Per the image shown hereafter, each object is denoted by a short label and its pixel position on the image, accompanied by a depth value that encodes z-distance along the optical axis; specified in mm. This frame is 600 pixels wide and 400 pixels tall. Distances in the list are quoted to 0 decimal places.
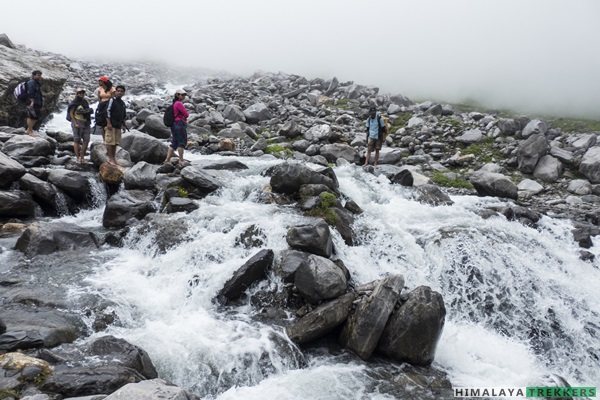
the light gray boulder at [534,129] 27609
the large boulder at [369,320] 9352
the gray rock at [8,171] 13930
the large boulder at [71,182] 15148
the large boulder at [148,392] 5484
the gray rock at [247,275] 10891
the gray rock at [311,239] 11688
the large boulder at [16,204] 13491
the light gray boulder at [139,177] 15867
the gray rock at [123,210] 14273
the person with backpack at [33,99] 18469
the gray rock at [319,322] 9594
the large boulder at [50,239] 11867
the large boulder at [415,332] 9305
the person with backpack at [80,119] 17141
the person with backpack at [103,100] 15750
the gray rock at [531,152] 24109
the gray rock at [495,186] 19781
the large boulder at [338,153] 23609
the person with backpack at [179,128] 17188
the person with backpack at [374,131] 21688
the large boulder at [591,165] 22312
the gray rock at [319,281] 10281
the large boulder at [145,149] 18766
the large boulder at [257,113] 32375
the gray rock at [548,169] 23062
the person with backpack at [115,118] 15633
